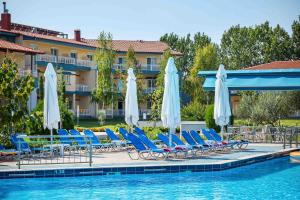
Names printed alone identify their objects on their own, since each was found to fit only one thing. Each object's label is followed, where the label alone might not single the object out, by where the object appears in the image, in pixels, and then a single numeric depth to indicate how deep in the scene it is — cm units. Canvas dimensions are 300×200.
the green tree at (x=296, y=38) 7750
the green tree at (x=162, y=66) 5497
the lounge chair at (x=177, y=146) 1830
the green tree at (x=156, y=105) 3795
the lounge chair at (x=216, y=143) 2059
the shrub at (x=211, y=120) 3075
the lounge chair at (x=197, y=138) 2068
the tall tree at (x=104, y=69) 5156
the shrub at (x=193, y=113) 4294
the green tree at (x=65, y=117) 2672
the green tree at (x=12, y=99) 1945
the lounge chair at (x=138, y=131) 2306
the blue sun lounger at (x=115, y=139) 2175
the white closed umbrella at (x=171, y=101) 1982
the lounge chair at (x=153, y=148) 1791
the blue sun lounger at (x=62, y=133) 2127
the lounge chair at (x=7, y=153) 1804
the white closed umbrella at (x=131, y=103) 2325
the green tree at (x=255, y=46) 7738
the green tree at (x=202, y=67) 6084
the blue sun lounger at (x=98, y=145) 2097
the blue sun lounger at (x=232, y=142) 2123
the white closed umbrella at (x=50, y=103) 1948
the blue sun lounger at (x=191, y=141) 1985
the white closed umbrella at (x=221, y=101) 2286
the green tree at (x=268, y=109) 3253
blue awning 2742
